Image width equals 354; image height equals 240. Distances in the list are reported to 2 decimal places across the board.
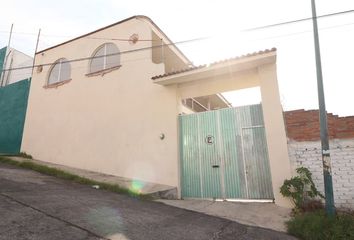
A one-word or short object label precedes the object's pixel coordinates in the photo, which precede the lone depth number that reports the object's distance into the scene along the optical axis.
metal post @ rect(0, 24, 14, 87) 16.91
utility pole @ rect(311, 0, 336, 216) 5.74
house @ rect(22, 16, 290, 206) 7.97
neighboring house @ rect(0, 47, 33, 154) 14.31
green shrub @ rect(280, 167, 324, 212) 6.67
